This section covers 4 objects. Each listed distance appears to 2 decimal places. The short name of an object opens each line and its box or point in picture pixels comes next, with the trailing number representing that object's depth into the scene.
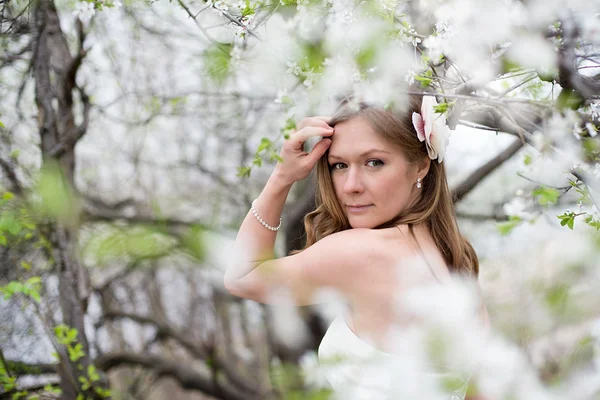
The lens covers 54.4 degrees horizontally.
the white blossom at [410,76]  1.36
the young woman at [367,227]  1.60
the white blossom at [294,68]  1.57
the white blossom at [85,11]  1.55
